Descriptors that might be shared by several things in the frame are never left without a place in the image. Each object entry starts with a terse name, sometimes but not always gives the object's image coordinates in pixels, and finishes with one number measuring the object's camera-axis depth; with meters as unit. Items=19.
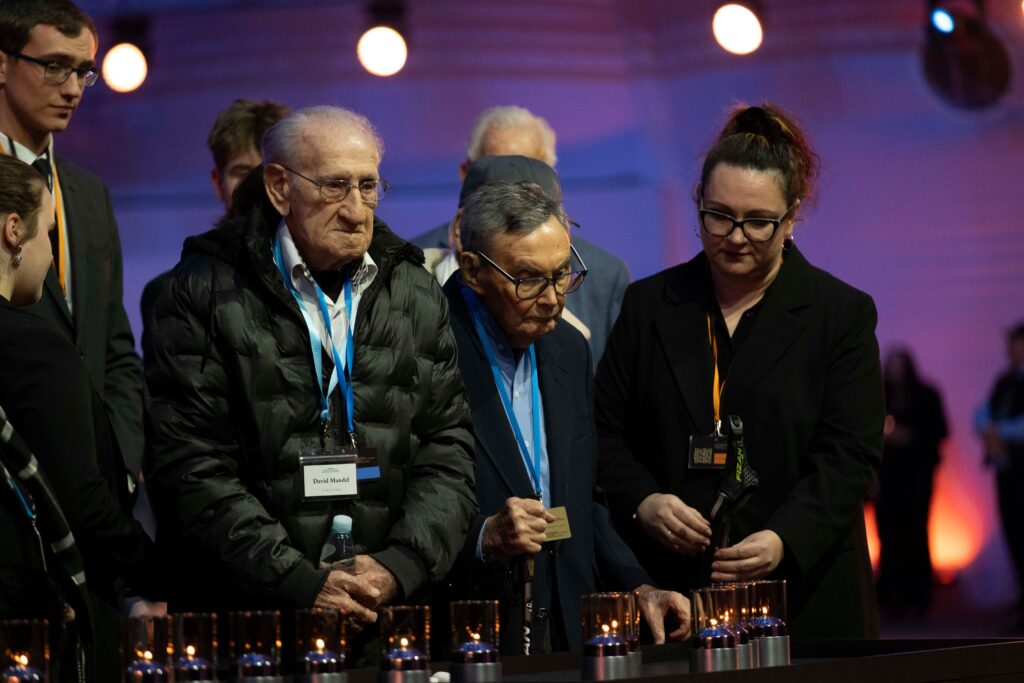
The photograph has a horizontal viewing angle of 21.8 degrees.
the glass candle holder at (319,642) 3.88
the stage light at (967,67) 16.03
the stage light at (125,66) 12.98
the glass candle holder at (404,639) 3.88
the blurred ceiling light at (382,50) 13.16
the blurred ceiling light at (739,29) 12.91
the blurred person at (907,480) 15.97
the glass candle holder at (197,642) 3.75
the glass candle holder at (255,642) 3.81
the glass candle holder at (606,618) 4.21
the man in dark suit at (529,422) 5.49
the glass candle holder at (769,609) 4.53
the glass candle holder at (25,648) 3.66
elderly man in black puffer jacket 5.04
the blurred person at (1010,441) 15.61
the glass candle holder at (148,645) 3.72
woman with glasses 5.83
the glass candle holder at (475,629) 4.03
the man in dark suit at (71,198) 6.42
